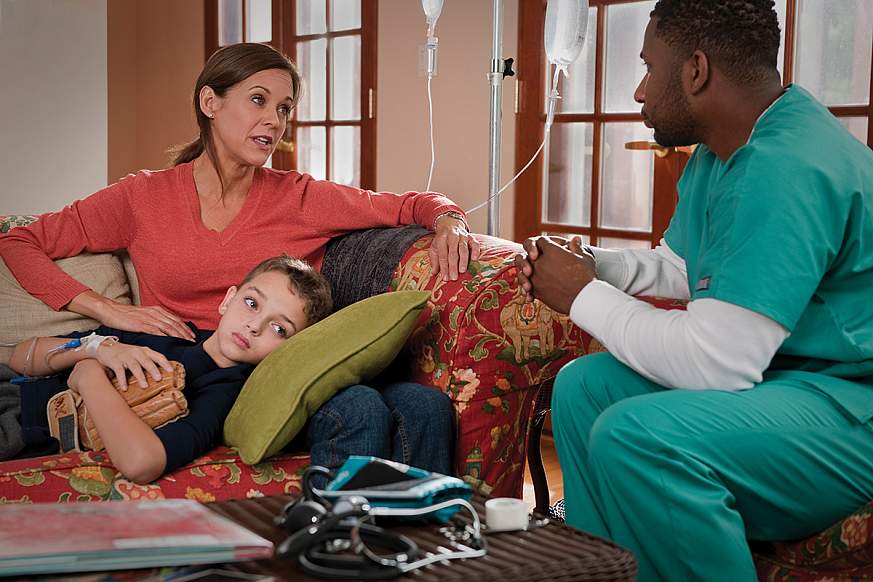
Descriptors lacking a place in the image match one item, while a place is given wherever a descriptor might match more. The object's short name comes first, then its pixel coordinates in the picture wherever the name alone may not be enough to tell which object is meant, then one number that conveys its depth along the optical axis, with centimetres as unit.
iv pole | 274
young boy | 179
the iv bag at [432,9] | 277
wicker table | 110
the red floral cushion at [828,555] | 145
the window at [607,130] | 305
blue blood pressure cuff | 123
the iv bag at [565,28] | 259
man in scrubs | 144
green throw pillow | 182
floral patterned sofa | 185
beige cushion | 225
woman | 232
